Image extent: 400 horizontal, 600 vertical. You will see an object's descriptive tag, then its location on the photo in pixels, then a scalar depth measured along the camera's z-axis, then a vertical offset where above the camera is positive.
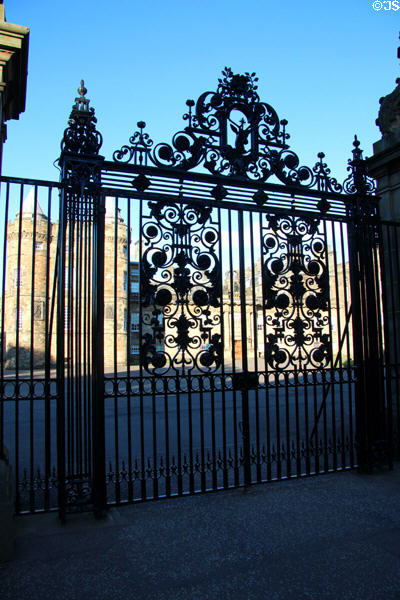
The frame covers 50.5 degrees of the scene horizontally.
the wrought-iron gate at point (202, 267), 4.43 +0.94
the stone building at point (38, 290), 25.92 +4.12
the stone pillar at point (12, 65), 3.97 +2.80
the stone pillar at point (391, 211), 6.20 +1.98
